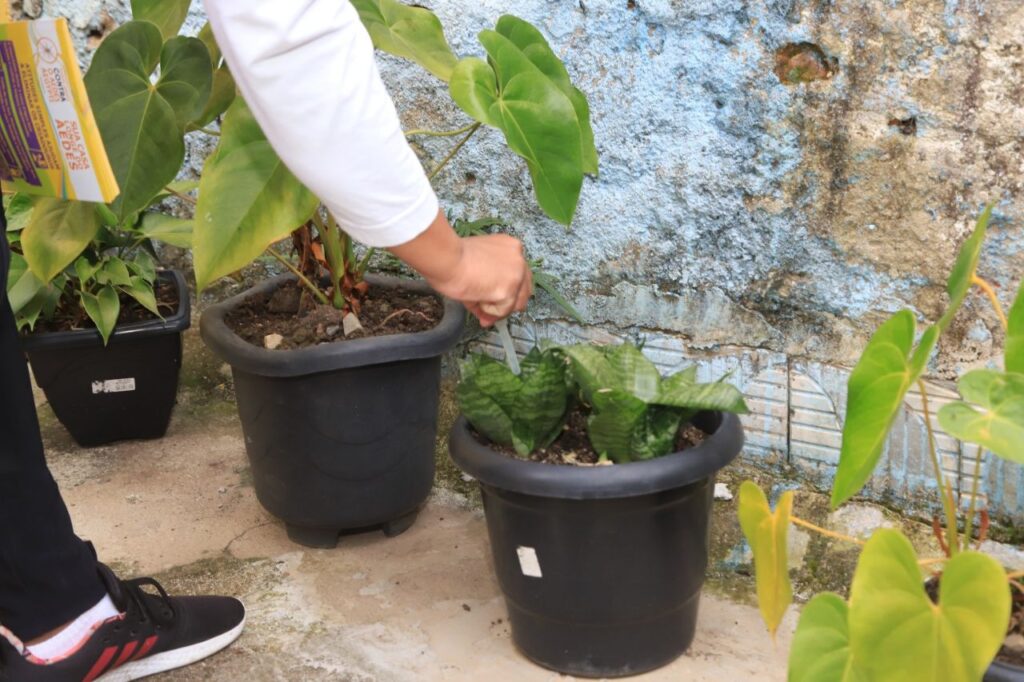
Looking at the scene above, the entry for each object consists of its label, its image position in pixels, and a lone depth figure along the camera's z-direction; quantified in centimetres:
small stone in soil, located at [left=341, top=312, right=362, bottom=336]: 208
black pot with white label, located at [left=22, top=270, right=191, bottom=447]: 244
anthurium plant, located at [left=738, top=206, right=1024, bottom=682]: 111
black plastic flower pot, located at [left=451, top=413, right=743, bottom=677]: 162
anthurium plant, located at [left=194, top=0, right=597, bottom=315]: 168
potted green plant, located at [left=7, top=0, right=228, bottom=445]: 196
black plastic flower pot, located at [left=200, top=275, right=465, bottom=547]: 200
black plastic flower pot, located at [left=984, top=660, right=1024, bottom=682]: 127
